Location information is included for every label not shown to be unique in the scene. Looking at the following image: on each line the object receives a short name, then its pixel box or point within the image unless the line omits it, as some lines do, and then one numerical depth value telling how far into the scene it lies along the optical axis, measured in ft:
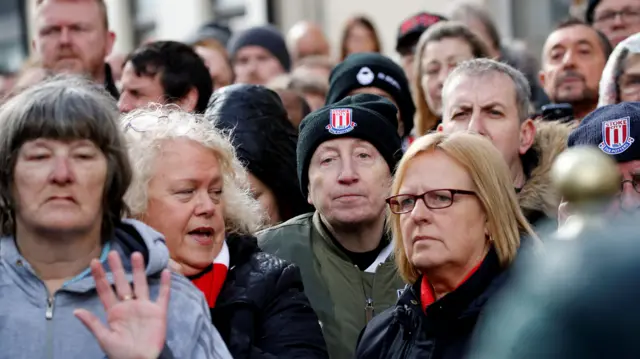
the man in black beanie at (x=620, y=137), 29.01
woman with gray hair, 20.40
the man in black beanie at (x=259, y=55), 60.54
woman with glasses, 25.32
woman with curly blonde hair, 25.94
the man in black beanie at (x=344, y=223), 30.91
